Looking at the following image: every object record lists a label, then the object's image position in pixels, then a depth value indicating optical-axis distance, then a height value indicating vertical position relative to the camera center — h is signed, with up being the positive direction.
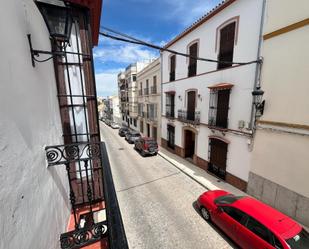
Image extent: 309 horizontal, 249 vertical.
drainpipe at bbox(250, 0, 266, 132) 6.26 +1.04
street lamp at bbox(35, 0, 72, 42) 2.57 +1.33
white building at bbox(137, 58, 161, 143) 15.84 -0.12
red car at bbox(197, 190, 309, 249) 3.84 -3.55
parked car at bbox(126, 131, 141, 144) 17.66 -4.45
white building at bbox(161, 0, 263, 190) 7.03 +0.52
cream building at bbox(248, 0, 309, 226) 5.21 -0.54
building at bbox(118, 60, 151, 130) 24.14 +0.94
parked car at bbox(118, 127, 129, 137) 21.18 -4.62
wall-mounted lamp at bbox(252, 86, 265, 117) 6.34 -0.29
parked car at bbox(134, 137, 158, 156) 12.91 -4.09
